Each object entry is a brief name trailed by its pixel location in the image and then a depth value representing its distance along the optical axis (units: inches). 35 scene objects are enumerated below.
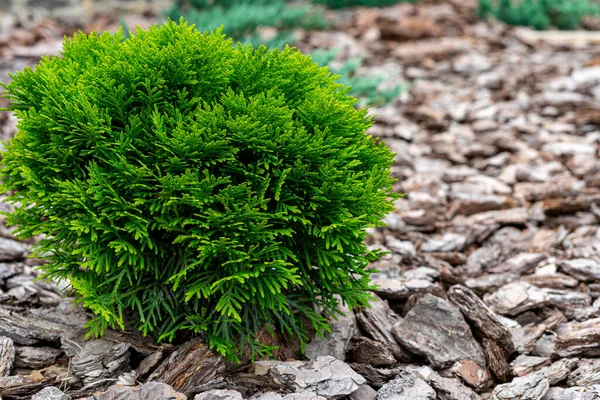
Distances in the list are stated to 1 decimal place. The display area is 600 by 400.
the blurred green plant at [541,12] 370.9
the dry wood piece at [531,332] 136.9
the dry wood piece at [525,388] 116.9
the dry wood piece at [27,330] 121.5
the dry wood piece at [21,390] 108.6
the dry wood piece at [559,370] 123.4
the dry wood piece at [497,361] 127.7
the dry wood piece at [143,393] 103.3
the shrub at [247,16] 273.1
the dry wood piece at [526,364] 129.1
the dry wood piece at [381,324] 131.5
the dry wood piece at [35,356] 119.1
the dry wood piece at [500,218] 188.9
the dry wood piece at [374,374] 121.3
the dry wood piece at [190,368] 110.8
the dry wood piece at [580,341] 130.7
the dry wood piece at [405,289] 142.3
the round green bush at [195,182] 106.4
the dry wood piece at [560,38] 343.6
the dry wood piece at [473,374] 124.9
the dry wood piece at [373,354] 126.3
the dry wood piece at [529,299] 149.0
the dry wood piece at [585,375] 120.4
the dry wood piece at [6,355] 114.2
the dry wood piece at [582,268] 157.6
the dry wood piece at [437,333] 129.3
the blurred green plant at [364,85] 230.8
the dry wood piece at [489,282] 158.6
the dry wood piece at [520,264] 166.4
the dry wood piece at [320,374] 111.2
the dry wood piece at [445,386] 117.6
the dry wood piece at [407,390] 113.0
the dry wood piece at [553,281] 155.8
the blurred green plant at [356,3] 395.9
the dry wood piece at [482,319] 132.0
